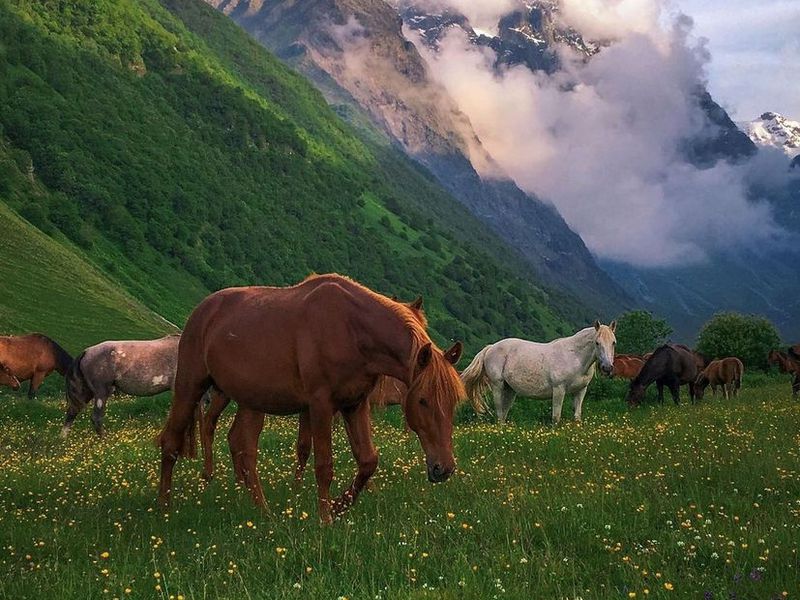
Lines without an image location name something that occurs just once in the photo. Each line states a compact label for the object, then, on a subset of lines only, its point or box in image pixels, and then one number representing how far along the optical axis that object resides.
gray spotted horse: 20.75
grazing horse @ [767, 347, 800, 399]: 42.50
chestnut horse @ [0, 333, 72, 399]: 27.44
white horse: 19.73
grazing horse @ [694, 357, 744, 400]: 35.09
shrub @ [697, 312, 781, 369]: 88.25
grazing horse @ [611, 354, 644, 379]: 54.84
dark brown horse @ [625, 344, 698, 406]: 26.17
